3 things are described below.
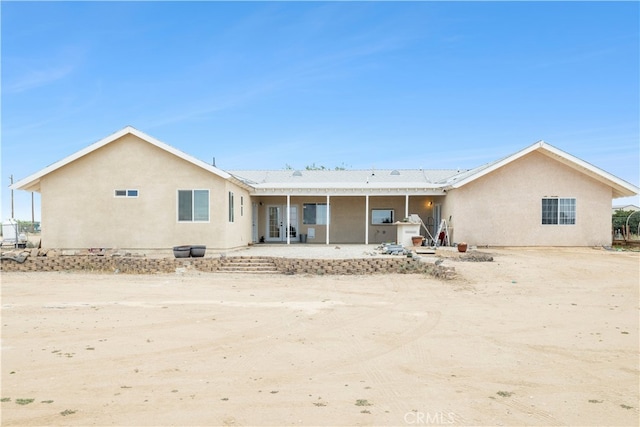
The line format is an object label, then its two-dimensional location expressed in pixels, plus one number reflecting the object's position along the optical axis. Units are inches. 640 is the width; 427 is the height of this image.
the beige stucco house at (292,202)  723.4
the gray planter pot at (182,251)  657.6
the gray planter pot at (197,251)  660.1
